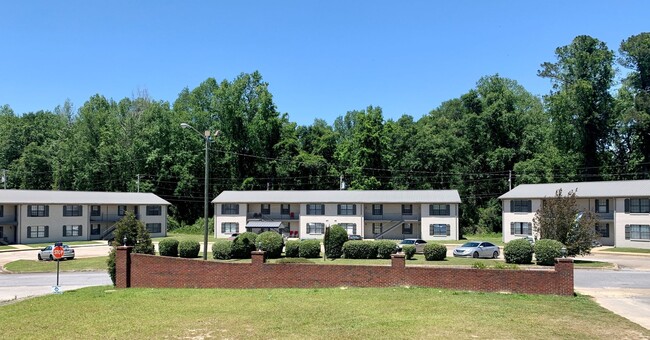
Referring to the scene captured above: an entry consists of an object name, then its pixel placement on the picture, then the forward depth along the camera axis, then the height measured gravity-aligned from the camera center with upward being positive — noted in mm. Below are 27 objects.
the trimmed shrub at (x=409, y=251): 36719 -3691
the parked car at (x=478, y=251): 39250 -3949
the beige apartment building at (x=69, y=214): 61094 -1897
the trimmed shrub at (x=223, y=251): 35656 -3548
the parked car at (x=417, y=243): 43281 -3702
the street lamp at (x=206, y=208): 30155 -588
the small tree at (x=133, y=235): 30525 -2147
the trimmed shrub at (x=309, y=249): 36719 -3536
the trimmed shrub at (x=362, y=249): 35875 -3470
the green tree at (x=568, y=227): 35312 -1996
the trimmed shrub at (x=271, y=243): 36062 -3110
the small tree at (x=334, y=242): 36531 -3030
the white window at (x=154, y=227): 72500 -3991
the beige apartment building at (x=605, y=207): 51469 -973
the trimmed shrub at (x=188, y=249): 37325 -3577
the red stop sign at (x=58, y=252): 27769 -2837
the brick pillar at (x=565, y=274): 19609 -2845
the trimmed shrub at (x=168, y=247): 37062 -3411
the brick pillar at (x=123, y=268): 24406 -3202
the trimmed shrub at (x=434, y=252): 35250 -3611
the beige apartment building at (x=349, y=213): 63156 -1875
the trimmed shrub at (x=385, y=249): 35656 -3434
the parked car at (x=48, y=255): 42750 -4569
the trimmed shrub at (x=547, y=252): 31766 -3247
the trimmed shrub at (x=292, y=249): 37062 -3565
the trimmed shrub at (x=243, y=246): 36031 -3273
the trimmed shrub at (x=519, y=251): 33219 -3398
